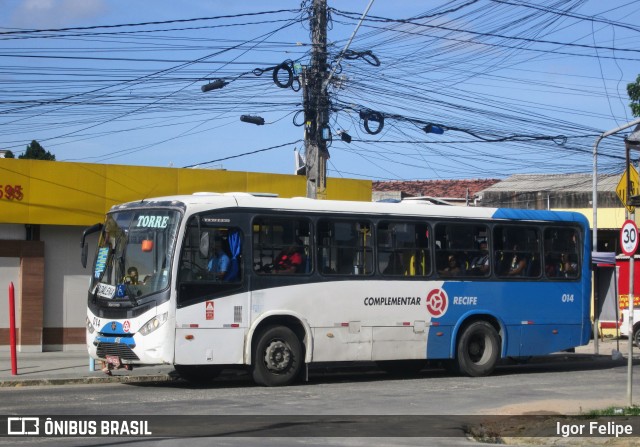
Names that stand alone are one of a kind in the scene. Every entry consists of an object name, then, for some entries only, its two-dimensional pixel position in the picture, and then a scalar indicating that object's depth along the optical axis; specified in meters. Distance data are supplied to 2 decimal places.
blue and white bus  16.12
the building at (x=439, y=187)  57.12
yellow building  23.31
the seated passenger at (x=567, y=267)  20.70
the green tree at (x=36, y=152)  50.59
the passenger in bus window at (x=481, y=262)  19.42
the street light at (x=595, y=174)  28.11
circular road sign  15.14
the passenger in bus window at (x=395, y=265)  18.36
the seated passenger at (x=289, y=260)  17.16
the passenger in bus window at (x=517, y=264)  19.94
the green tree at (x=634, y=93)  40.51
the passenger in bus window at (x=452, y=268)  19.01
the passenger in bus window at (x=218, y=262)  16.44
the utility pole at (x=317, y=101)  22.12
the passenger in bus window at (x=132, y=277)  16.22
